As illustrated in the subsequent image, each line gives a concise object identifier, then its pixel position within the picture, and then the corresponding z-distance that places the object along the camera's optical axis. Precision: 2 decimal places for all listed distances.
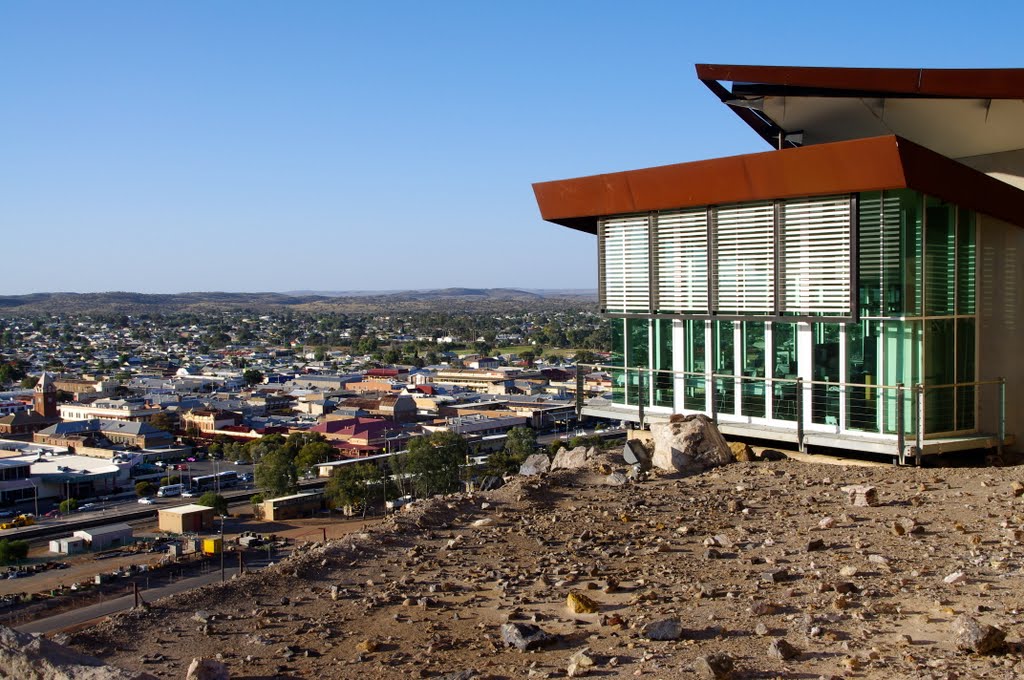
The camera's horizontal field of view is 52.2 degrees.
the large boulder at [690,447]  11.05
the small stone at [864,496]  9.00
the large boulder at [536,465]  12.49
